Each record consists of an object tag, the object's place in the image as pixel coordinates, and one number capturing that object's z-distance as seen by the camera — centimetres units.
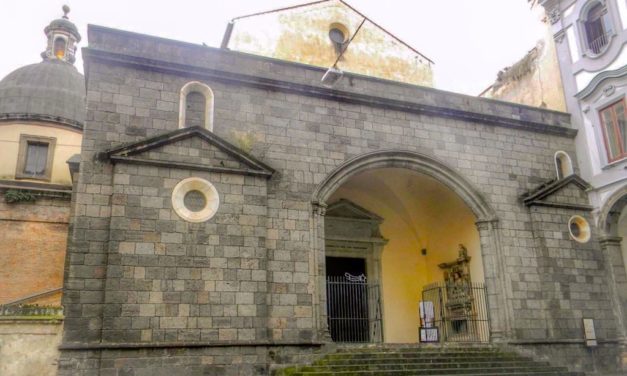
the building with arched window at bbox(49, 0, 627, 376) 918
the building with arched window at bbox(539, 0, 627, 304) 1292
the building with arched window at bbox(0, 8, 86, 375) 1538
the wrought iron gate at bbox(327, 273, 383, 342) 1245
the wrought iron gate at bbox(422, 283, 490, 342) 1263
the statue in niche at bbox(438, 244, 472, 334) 1325
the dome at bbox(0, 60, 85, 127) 1800
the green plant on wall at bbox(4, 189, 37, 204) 1583
